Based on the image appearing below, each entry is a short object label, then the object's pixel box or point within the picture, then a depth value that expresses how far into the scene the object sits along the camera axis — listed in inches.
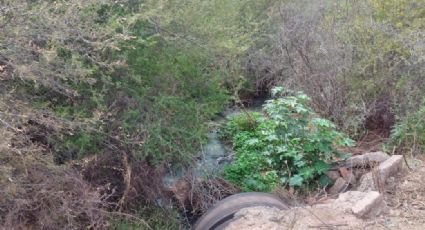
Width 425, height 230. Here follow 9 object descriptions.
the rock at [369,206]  213.9
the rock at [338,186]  263.9
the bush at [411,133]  302.5
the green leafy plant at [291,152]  275.7
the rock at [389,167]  248.5
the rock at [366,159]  274.4
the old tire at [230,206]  229.1
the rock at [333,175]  276.5
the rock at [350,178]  267.3
